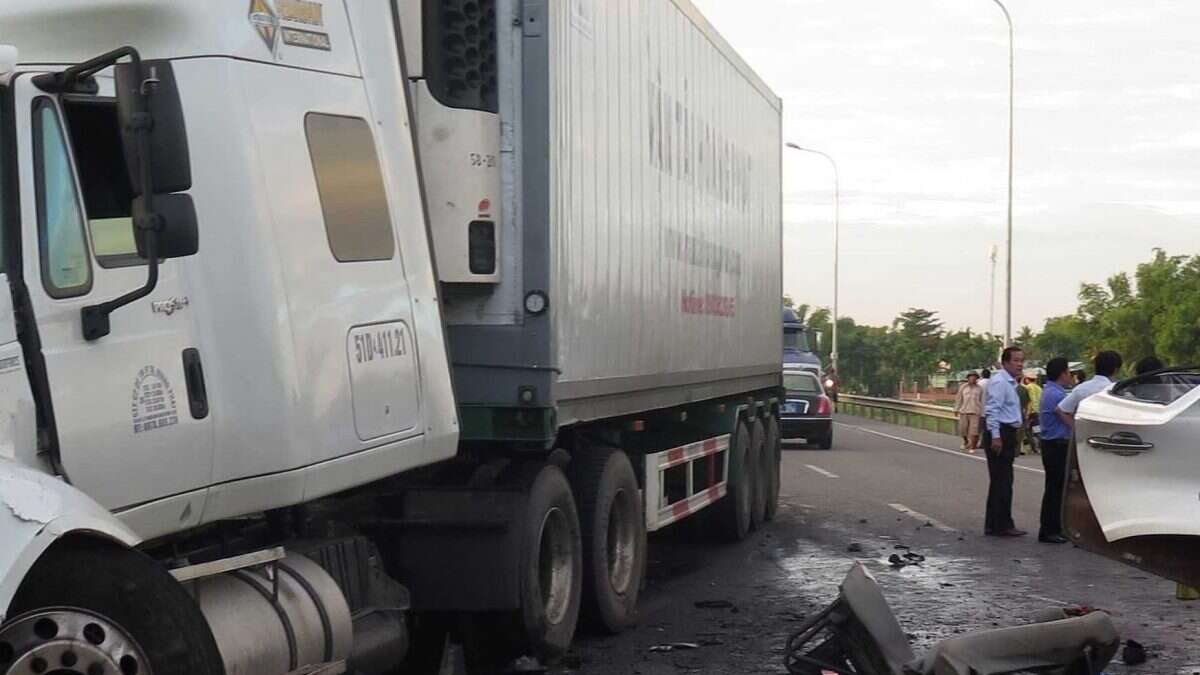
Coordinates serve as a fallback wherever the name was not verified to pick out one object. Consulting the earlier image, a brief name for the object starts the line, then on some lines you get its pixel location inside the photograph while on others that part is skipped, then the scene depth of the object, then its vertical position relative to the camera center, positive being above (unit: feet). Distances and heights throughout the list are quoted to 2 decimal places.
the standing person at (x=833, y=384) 164.27 -7.53
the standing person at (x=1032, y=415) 83.37 -5.10
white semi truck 15.62 -0.27
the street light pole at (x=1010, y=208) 128.98 +8.01
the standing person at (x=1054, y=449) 48.14 -3.94
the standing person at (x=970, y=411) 102.73 -6.26
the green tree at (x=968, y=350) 323.98 -7.80
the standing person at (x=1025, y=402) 72.02 -4.18
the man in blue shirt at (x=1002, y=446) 49.37 -3.94
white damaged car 23.57 -2.41
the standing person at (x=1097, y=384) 44.86 -1.95
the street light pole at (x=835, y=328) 223.75 -2.52
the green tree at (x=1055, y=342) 361.10 -6.76
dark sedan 102.53 -6.52
